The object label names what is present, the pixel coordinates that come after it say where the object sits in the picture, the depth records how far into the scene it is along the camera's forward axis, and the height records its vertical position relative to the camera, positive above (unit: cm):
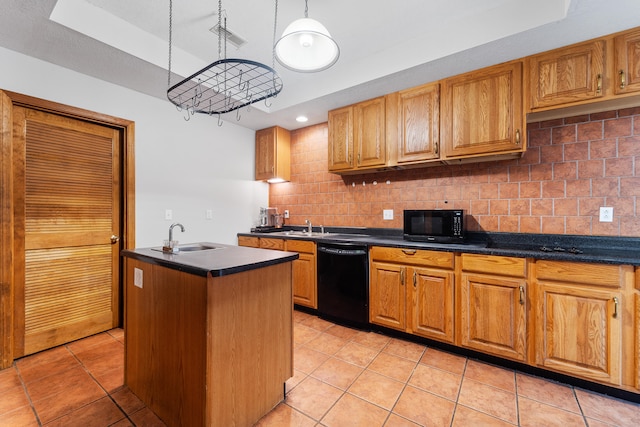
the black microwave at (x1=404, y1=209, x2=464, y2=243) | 246 -13
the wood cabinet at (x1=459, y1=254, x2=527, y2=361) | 199 -71
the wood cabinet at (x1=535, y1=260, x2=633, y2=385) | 172 -71
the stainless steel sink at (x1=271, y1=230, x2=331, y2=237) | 351 -29
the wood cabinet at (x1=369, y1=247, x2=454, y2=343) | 227 -71
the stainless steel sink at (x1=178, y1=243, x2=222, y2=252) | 204 -27
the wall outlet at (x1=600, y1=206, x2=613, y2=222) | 210 -2
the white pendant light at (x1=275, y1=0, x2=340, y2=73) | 153 +89
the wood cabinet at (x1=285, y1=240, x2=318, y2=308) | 308 -71
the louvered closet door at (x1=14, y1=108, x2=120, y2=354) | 226 -14
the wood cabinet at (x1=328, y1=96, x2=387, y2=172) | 291 +84
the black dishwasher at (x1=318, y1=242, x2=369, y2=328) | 270 -73
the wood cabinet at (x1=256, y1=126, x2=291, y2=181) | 387 +83
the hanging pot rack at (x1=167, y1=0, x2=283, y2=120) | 251 +131
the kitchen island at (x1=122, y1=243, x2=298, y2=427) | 131 -66
